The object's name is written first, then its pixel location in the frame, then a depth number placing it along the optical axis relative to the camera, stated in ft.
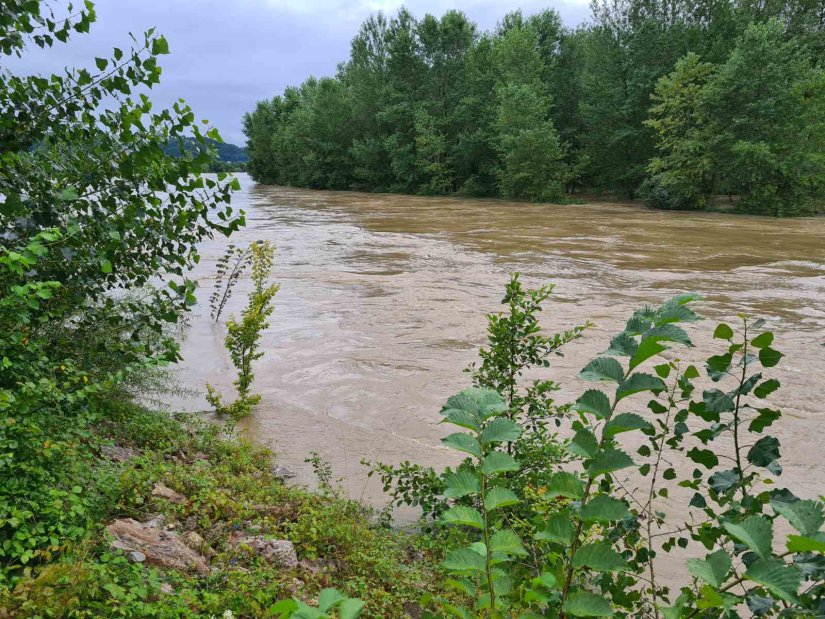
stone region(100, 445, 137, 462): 11.52
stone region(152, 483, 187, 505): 10.41
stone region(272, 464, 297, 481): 14.20
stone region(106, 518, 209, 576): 8.48
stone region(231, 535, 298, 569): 9.50
